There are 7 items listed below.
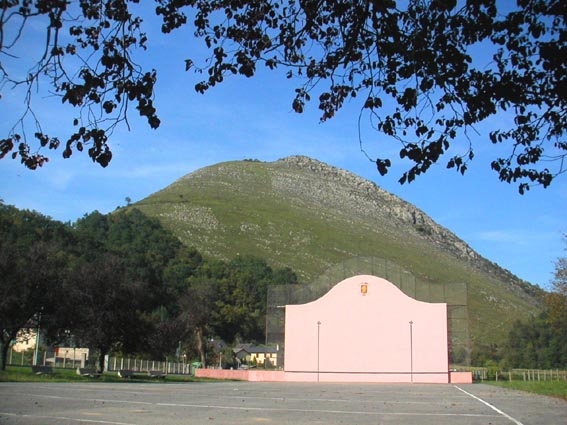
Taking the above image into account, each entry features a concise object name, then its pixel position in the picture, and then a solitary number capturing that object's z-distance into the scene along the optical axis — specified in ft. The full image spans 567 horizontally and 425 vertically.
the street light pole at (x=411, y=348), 185.75
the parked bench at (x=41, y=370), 125.18
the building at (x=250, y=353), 381.27
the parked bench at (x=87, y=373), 135.47
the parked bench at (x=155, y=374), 165.54
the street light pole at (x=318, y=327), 195.88
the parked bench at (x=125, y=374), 149.04
